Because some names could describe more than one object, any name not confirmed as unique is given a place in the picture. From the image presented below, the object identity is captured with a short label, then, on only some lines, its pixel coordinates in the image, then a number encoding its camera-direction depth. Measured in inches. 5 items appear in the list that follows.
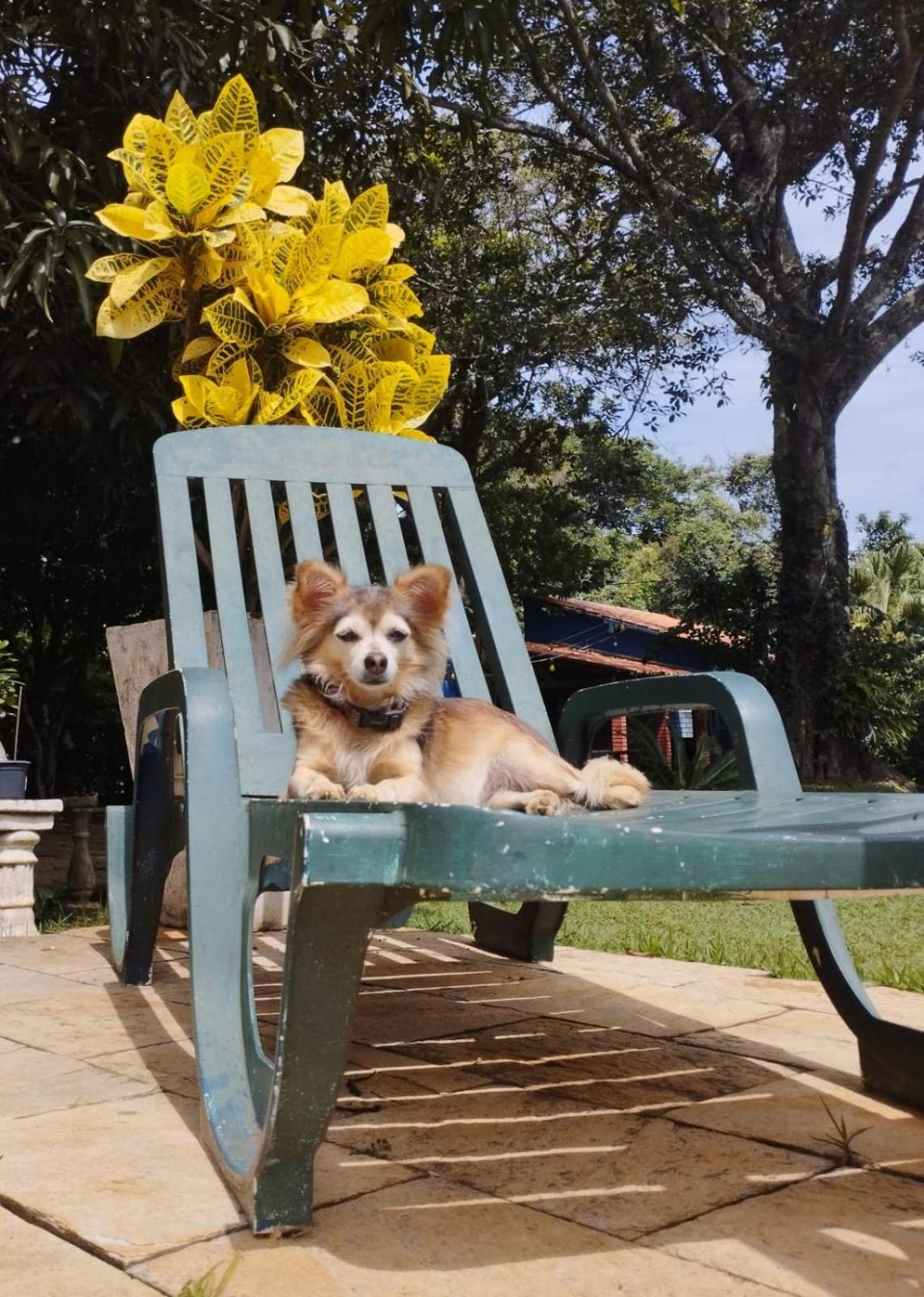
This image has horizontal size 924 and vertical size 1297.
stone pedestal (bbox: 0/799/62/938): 167.9
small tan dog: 90.6
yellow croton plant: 137.9
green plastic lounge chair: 48.6
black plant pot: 179.9
